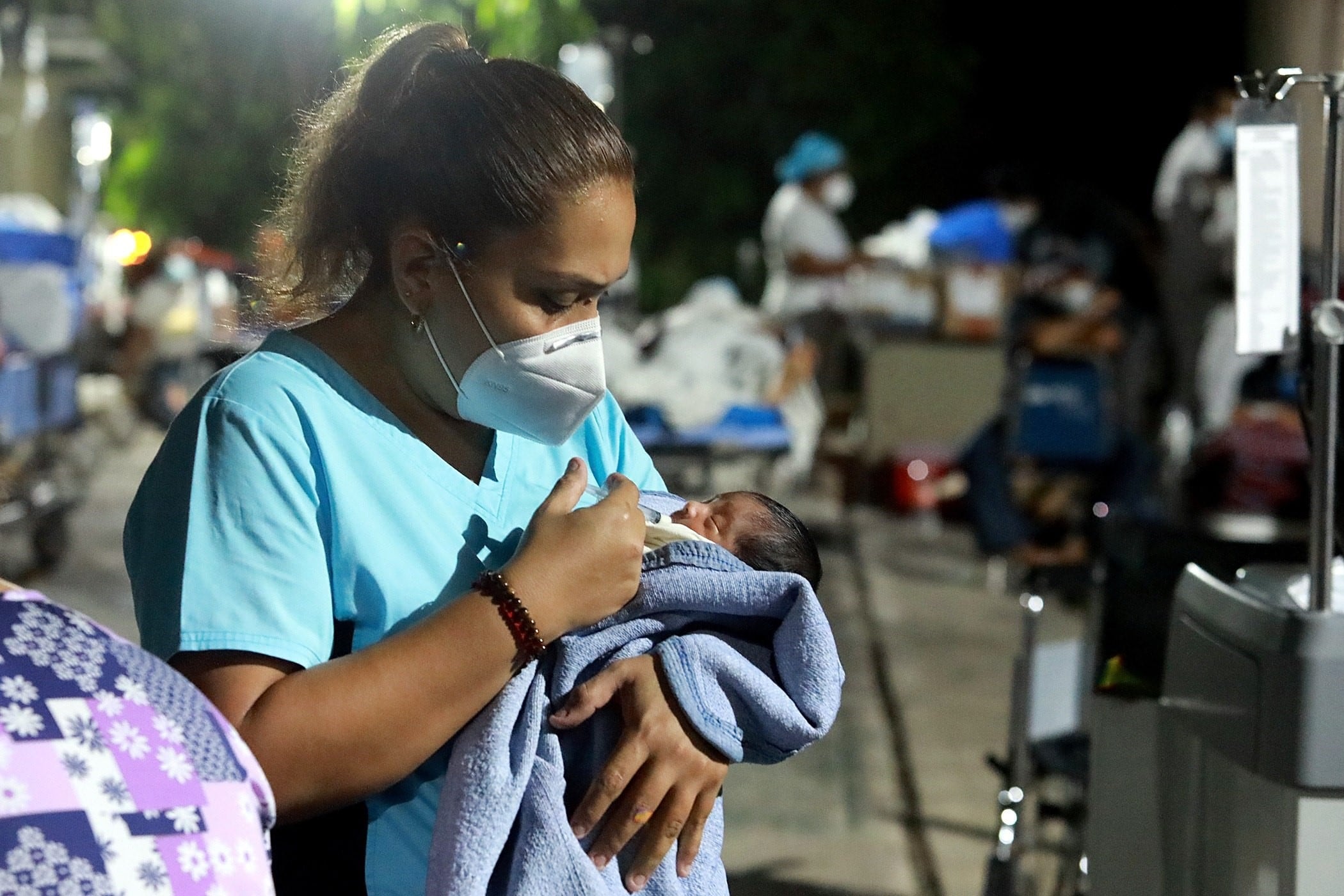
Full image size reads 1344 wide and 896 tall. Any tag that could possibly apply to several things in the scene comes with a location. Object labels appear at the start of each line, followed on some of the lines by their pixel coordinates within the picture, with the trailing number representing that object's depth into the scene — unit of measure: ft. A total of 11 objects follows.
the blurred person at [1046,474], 27.20
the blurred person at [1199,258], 34.30
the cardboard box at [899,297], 37.04
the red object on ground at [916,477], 34.73
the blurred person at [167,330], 44.47
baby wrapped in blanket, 5.40
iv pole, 7.41
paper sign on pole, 7.78
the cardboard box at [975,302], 36.73
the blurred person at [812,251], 37.09
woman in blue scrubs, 5.08
